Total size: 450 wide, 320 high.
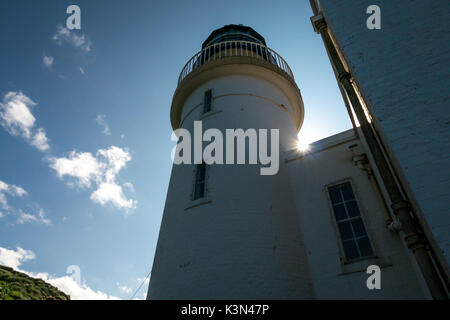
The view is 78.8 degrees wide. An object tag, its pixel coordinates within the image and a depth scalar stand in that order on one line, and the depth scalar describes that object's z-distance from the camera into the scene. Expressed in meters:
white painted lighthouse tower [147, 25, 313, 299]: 6.11
